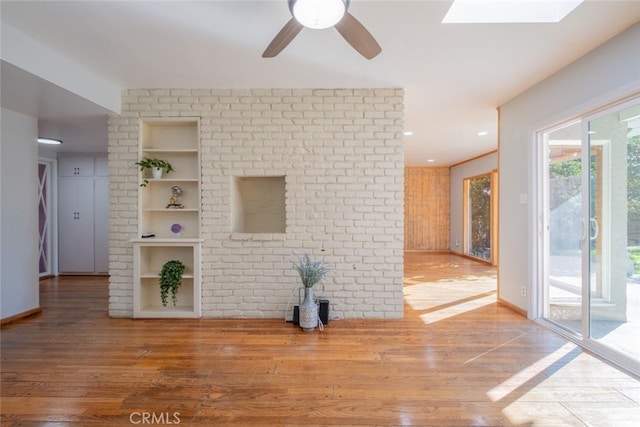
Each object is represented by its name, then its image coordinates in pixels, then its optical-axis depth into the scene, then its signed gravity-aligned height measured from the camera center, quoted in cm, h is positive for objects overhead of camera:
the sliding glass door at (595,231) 226 -14
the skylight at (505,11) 204 +136
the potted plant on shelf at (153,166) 323 +51
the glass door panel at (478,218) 681 -8
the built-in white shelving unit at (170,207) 334 +7
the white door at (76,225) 548 -21
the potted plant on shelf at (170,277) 319 -67
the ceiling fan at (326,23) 165 +110
